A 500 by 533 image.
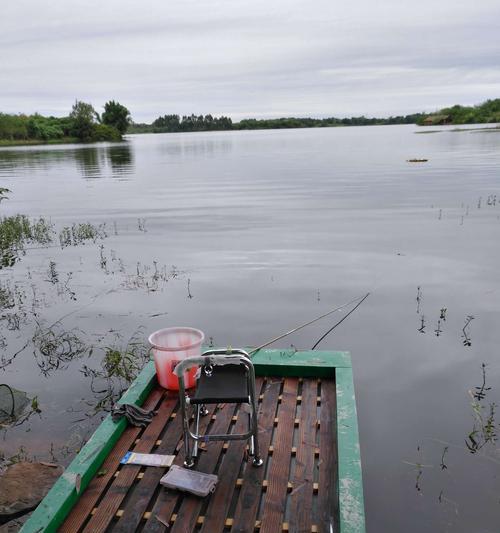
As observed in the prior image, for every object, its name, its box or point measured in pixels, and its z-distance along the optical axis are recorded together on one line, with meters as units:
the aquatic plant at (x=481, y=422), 4.62
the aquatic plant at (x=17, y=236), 12.01
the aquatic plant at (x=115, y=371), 5.57
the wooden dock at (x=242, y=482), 3.08
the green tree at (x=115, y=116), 121.84
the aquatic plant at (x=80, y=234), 13.47
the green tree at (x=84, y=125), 102.69
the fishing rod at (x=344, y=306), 7.48
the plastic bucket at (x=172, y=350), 4.47
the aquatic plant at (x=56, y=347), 6.38
